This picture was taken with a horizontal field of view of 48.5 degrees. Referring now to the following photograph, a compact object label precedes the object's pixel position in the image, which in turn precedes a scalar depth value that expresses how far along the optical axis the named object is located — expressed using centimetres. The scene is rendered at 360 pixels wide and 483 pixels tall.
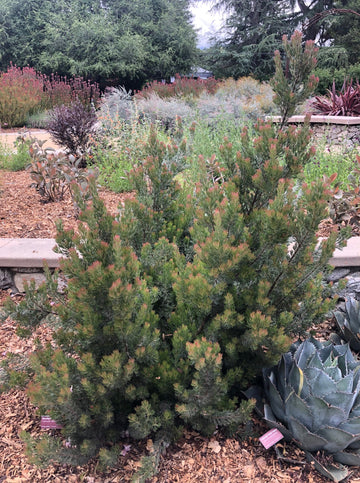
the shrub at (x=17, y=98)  1246
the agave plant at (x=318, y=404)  149
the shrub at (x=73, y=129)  577
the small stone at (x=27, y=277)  280
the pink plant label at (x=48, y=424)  169
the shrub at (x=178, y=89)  1333
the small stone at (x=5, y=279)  282
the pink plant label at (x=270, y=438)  156
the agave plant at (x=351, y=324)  221
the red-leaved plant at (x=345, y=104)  838
